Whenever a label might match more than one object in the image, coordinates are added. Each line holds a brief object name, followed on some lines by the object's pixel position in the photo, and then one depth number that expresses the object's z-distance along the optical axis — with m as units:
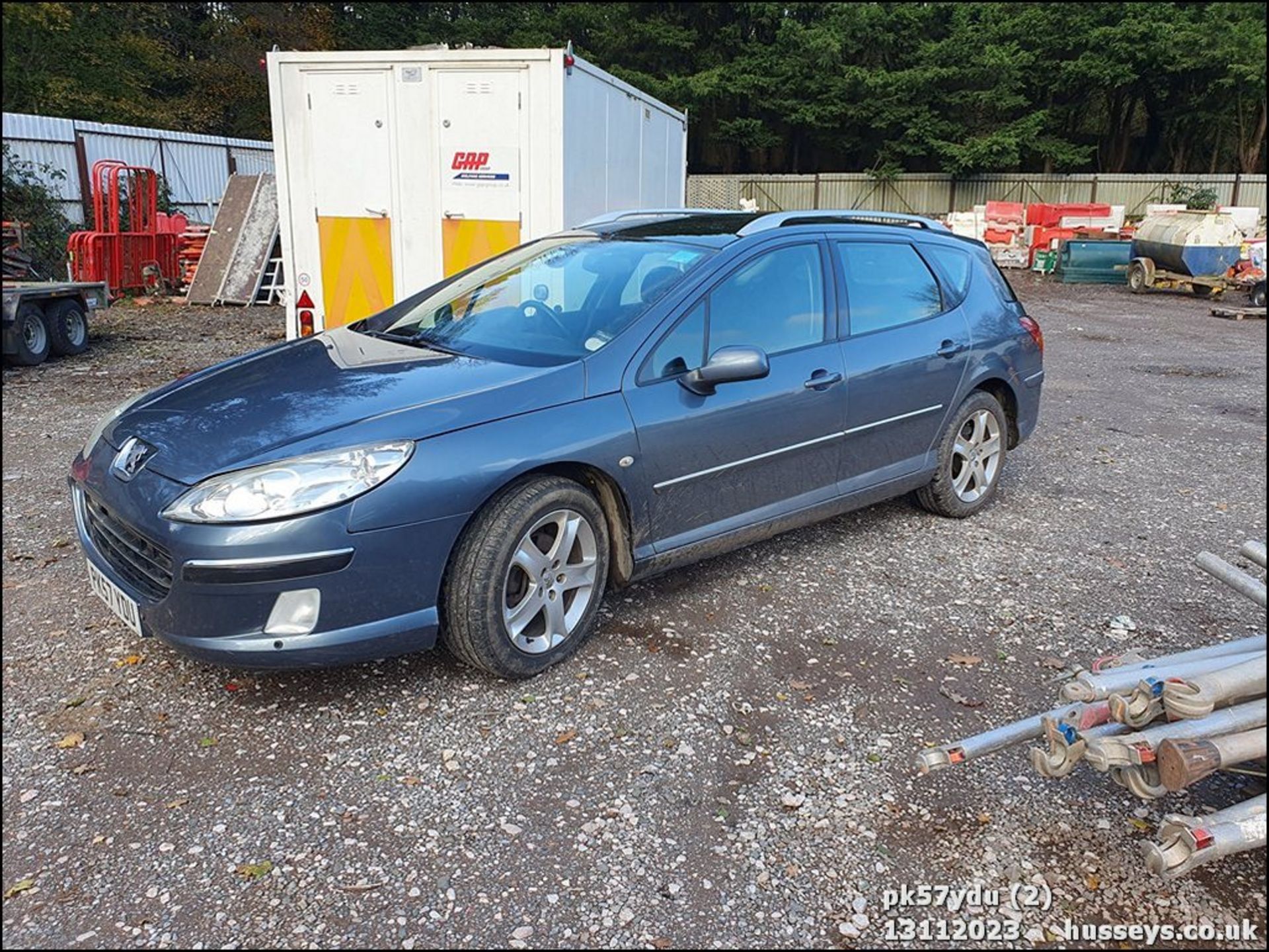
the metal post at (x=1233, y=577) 2.69
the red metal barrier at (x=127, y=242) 13.98
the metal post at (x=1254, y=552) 2.47
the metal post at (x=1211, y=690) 2.33
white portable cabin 7.20
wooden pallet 15.23
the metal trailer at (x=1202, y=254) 17.83
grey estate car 2.99
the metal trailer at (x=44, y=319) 8.78
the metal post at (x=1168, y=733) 2.33
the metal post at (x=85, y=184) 16.50
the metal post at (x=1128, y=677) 2.49
